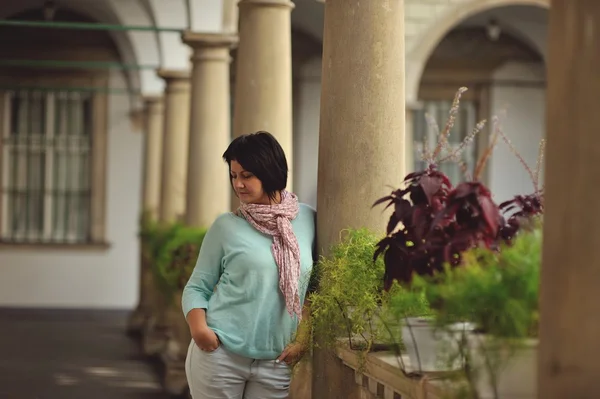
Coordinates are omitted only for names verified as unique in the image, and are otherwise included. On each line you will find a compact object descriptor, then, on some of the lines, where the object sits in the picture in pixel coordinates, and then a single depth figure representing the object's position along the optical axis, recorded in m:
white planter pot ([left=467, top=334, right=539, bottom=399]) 4.23
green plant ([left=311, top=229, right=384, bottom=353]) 6.08
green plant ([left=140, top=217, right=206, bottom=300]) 13.45
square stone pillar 3.60
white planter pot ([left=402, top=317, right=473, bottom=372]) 5.06
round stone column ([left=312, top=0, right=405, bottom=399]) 6.92
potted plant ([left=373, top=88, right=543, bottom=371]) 5.06
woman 5.73
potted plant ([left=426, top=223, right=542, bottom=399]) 4.22
